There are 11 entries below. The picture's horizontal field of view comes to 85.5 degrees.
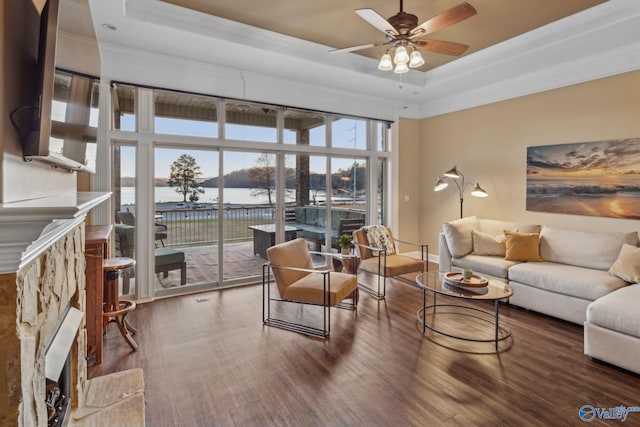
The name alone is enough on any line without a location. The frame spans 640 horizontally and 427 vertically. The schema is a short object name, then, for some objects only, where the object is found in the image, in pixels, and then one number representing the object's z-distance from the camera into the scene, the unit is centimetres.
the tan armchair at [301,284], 344
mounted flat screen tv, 109
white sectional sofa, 275
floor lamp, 511
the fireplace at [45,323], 94
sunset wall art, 399
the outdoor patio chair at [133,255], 427
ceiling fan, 261
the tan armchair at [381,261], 438
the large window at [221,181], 430
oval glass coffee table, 327
